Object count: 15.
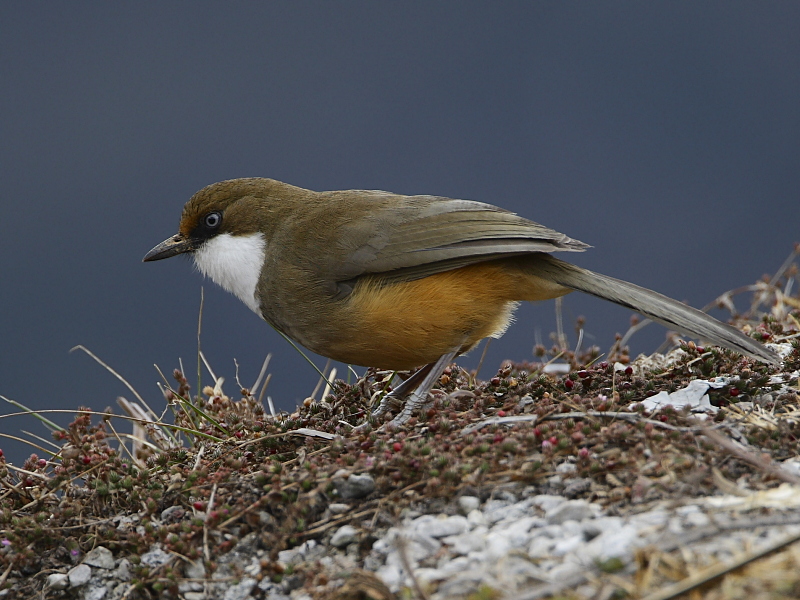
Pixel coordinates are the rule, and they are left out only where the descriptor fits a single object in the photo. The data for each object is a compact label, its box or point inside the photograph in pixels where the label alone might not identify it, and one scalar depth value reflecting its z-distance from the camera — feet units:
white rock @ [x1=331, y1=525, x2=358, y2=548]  20.48
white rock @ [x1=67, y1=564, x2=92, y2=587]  23.18
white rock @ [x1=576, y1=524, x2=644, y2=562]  16.74
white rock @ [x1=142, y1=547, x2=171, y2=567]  22.70
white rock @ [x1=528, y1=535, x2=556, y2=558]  17.62
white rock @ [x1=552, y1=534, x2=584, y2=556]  17.48
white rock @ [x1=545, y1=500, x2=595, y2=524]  19.08
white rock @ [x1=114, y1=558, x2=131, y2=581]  23.12
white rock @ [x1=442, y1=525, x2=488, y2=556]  18.61
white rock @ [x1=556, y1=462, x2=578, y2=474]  21.25
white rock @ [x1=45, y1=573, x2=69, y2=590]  23.36
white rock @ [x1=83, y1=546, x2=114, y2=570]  23.61
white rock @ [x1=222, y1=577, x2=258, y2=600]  20.56
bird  30.71
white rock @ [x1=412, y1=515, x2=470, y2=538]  19.51
